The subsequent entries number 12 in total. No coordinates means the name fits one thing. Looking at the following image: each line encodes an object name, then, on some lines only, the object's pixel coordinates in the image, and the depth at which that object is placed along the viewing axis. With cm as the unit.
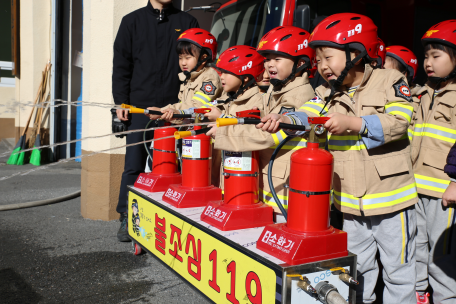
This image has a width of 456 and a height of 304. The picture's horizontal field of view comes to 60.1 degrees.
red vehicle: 439
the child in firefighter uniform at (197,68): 365
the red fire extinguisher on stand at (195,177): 298
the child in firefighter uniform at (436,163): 270
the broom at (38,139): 955
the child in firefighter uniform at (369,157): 227
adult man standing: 424
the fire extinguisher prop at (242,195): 251
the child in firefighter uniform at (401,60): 355
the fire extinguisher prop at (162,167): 349
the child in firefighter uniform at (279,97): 251
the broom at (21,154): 948
